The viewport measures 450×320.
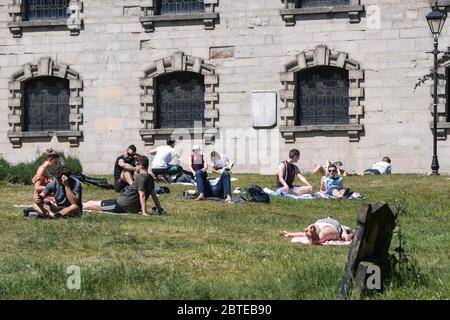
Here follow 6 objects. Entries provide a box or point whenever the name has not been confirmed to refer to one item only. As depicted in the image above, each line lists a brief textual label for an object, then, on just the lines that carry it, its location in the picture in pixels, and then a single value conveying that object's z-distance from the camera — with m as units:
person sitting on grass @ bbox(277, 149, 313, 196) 26.08
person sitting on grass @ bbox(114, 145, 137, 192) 25.91
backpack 24.27
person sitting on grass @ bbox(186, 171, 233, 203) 24.78
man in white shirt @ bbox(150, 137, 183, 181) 30.48
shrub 29.34
